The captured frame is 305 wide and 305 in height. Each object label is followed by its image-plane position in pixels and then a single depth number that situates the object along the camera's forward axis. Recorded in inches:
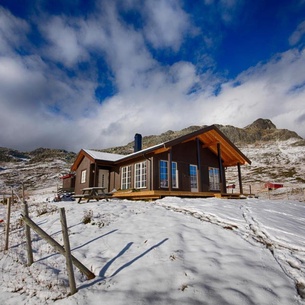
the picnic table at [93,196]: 475.3
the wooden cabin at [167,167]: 594.9
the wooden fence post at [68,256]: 153.9
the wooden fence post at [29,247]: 208.1
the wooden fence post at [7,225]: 258.2
